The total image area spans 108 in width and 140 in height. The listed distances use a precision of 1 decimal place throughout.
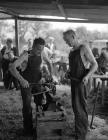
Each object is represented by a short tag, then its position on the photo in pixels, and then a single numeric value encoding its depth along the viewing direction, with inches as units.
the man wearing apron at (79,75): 147.7
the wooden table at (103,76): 235.1
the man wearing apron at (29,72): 162.9
